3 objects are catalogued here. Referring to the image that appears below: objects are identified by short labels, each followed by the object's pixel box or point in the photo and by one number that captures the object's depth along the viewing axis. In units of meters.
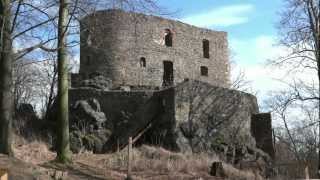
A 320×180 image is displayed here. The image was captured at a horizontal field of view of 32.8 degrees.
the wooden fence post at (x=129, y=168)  15.63
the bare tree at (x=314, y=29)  23.99
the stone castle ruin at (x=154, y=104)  29.08
